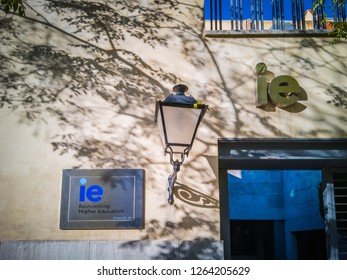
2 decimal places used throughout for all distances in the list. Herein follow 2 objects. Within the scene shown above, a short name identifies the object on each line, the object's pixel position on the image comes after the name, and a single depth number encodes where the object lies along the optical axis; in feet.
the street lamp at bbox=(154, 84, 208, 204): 12.98
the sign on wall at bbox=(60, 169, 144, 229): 16.52
